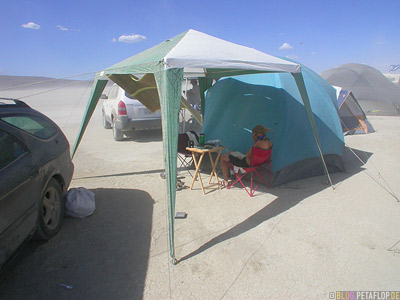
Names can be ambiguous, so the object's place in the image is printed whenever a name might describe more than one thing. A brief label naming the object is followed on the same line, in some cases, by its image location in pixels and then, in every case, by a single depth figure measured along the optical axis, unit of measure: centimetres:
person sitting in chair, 465
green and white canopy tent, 294
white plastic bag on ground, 381
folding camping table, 487
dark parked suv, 244
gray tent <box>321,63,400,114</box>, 1534
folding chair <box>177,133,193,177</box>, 551
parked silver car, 834
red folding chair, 466
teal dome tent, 515
